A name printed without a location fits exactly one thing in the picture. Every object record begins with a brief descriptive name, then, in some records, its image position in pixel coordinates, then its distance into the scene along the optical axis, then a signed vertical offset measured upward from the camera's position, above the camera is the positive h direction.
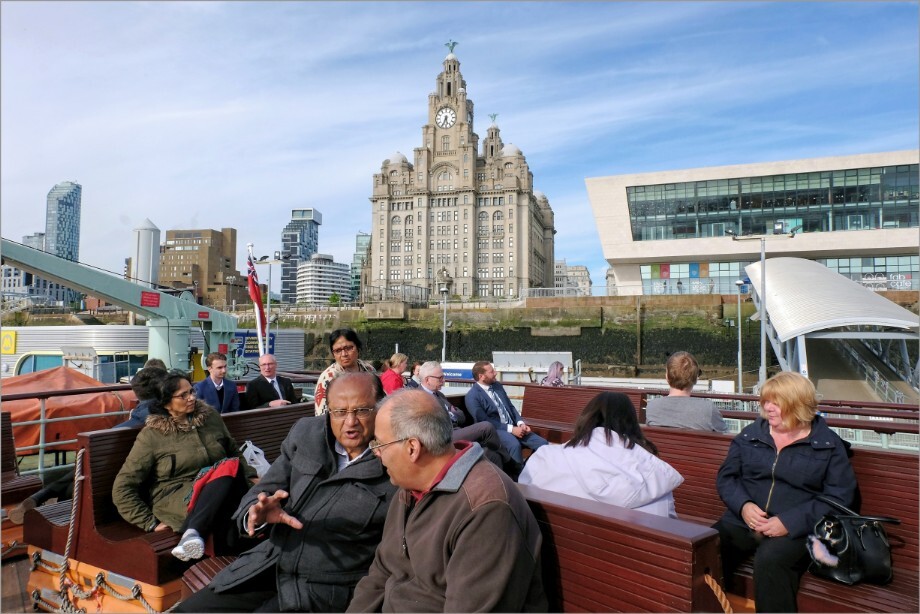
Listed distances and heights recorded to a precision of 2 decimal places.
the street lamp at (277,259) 20.38 +2.64
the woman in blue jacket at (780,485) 2.56 -0.78
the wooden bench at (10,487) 4.27 -1.35
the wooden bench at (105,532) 3.16 -1.25
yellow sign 16.66 -0.48
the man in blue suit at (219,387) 5.89 -0.63
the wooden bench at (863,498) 2.43 -0.95
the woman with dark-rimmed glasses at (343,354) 4.82 -0.22
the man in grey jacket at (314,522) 2.54 -0.90
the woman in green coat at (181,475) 3.16 -0.89
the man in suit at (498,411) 5.07 -0.84
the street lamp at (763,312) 19.17 +0.78
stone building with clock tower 90.06 +19.23
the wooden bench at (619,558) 1.78 -0.77
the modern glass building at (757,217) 39.75 +8.78
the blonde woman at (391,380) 5.20 -0.48
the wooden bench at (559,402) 6.74 -0.93
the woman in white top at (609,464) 2.54 -0.63
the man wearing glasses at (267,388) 6.29 -0.70
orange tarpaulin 7.23 -1.11
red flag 12.29 +0.77
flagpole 11.71 +1.17
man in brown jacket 1.82 -0.69
